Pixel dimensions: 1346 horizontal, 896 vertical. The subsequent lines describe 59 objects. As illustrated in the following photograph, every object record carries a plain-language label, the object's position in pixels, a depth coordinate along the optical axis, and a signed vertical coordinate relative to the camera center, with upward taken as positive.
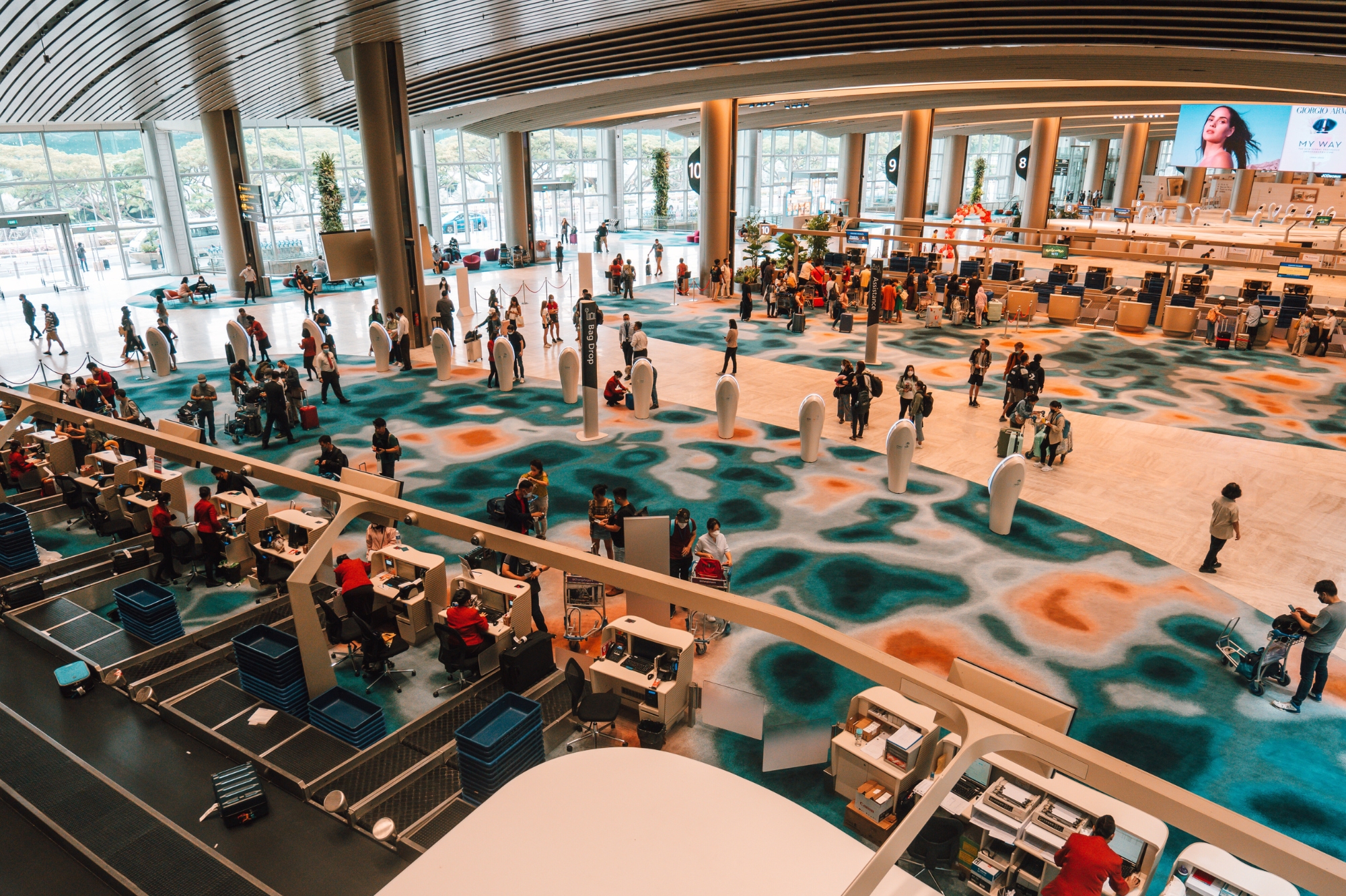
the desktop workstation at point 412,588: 8.90 -3.94
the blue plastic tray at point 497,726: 6.09 -3.80
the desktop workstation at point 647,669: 7.34 -4.01
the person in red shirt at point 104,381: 14.76 -2.70
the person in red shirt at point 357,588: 8.30 -3.62
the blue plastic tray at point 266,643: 7.30 -3.73
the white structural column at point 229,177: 28.67 +1.87
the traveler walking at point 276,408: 14.61 -3.17
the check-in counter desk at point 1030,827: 5.48 -4.09
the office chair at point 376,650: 8.16 -4.20
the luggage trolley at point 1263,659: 8.08 -4.43
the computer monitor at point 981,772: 6.16 -4.10
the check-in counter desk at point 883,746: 6.32 -4.07
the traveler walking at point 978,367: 17.00 -2.95
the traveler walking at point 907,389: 14.82 -2.92
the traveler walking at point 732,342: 18.67 -2.62
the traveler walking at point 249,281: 29.39 -1.80
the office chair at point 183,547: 10.01 -3.85
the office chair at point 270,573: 9.90 -4.12
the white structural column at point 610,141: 49.38 +5.16
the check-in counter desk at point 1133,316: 24.64 -2.76
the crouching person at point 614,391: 17.27 -3.41
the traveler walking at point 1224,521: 10.15 -3.66
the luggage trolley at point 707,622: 8.95 -4.34
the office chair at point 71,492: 11.95 -3.76
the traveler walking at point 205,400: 14.70 -3.00
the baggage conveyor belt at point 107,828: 5.33 -4.13
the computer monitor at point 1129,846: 5.47 -4.14
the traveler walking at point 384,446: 12.45 -3.27
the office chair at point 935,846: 5.92 -4.43
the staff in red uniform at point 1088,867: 4.96 -3.86
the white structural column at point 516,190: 38.81 +1.85
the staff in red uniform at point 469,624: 7.78 -3.70
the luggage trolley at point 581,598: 8.98 -4.02
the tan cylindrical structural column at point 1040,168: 43.00 +2.96
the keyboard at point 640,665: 7.61 -4.03
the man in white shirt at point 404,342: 20.47 -2.78
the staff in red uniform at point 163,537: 9.88 -3.68
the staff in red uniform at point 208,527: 9.66 -3.47
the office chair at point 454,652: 7.84 -4.04
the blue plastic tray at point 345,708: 6.95 -4.10
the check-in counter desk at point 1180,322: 23.97 -2.85
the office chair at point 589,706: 7.02 -4.10
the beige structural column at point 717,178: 29.77 +1.79
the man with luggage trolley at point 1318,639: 7.68 -3.91
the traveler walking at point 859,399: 15.26 -3.19
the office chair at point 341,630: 8.35 -4.06
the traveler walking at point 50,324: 20.81 -2.31
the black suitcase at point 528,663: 7.65 -4.07
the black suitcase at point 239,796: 5.91 -4.07
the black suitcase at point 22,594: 8.84 -3.88
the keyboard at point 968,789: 6.20 -4.23
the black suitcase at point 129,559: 9.98 -3.98
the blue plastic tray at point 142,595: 8.30 -3.74
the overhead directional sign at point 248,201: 29.52 +1.04
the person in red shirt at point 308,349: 18.81 -2.72
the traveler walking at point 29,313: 22.33 -2.20
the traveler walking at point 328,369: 16.89 -2.85
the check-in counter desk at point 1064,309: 25.97 -2.67
